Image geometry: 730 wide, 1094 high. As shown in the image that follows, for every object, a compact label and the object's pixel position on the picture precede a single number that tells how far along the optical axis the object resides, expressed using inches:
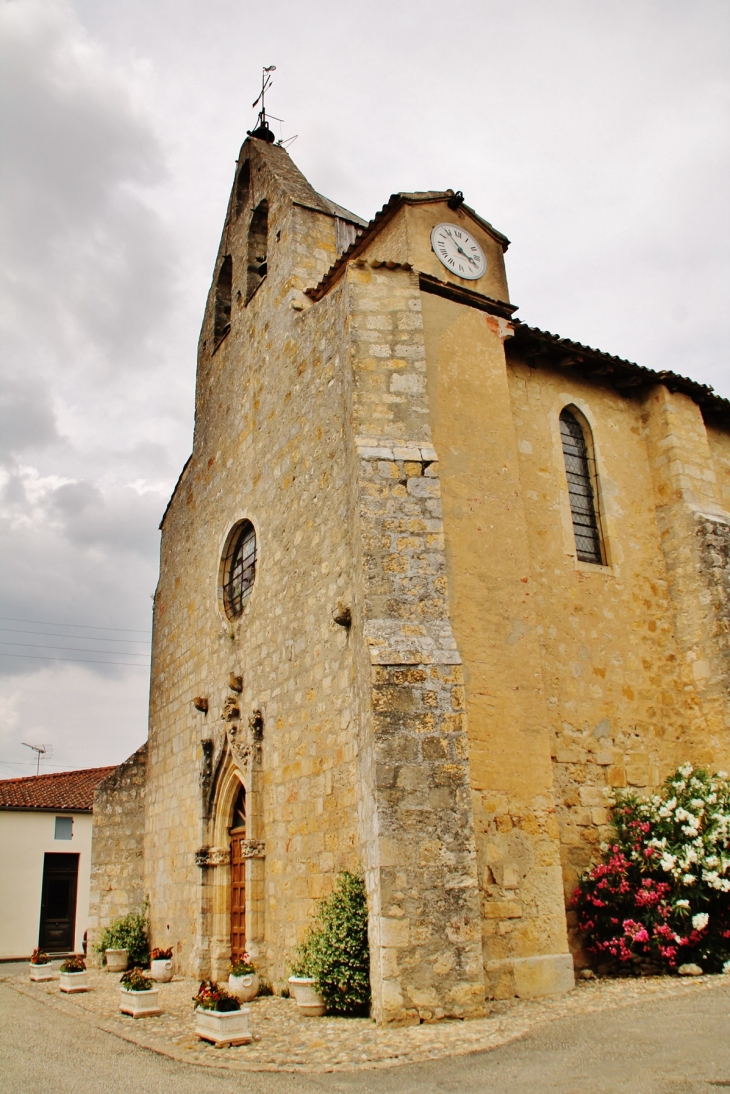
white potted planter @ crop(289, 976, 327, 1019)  291.4
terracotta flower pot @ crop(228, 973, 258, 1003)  346.0
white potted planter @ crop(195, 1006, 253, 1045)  260.5
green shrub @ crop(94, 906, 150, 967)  537.0
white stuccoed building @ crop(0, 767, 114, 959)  892.0
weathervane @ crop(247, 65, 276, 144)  637.3
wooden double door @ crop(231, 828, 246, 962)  437.0
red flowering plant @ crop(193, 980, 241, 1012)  270.5
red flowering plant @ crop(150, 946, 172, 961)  434.3
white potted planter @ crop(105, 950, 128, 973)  535.2
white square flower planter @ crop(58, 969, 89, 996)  439.8
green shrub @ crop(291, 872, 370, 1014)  281.7
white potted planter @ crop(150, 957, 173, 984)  442.9
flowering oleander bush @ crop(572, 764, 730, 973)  320.8
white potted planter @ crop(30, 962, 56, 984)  498.0
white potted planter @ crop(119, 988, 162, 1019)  338.6
